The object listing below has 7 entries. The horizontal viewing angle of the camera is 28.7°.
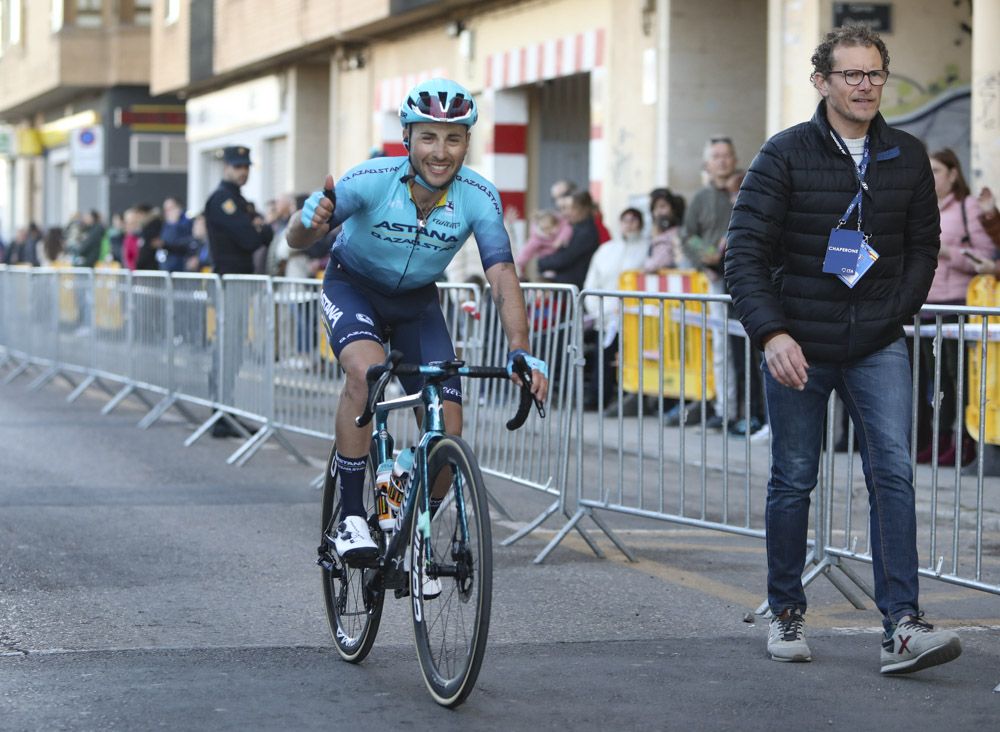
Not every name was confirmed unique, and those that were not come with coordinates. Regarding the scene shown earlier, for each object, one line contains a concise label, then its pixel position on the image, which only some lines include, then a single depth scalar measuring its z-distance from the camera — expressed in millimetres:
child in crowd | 18328
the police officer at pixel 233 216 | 14586
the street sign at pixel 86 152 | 39344
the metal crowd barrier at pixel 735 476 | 7258
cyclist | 6340
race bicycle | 5594
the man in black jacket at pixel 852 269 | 6352
